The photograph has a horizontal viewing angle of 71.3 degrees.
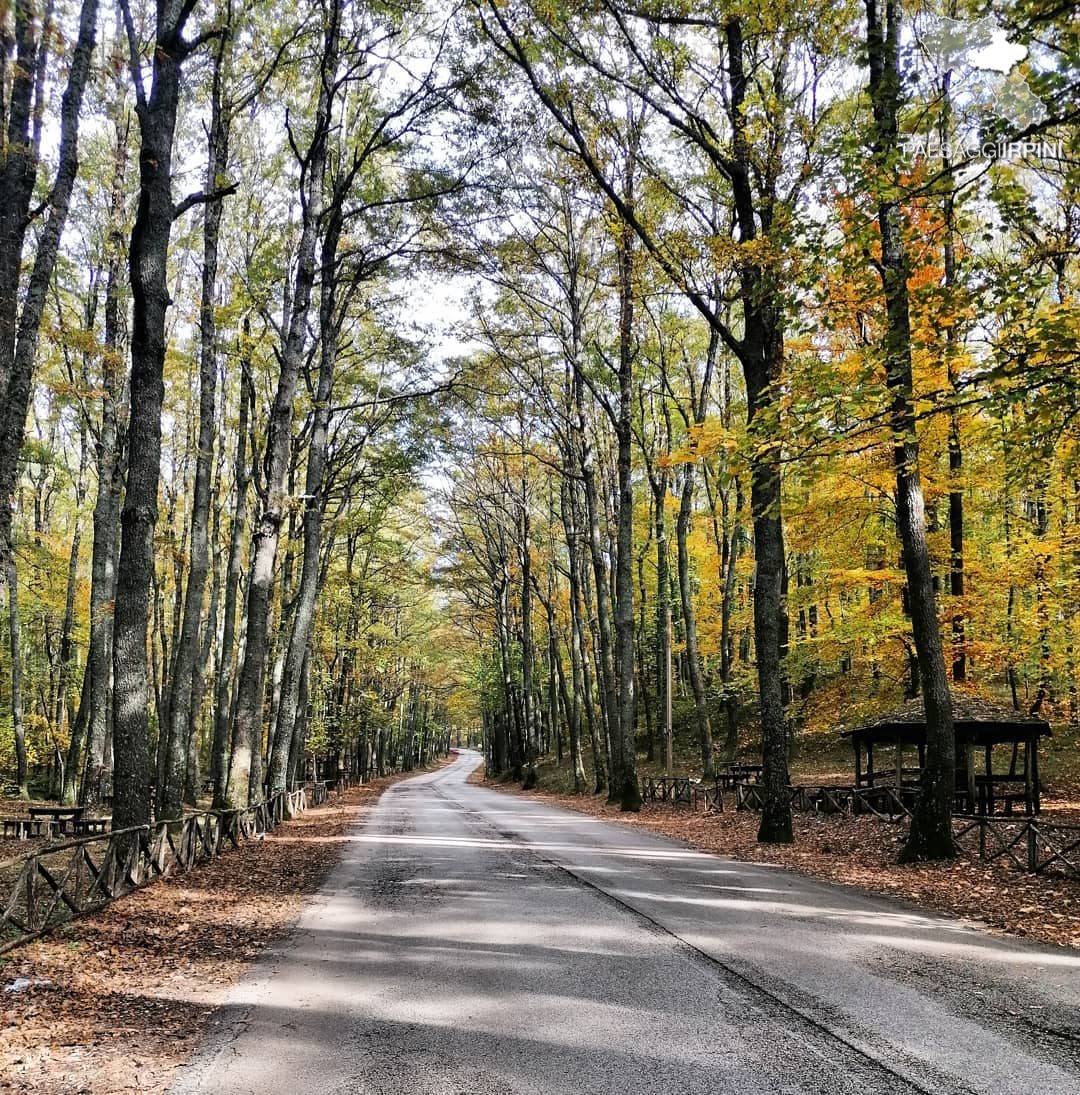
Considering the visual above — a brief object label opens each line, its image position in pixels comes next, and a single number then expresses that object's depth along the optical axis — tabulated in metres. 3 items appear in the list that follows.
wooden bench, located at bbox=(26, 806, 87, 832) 14.80
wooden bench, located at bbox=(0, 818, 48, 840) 15.08
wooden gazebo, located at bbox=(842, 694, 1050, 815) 15.31
